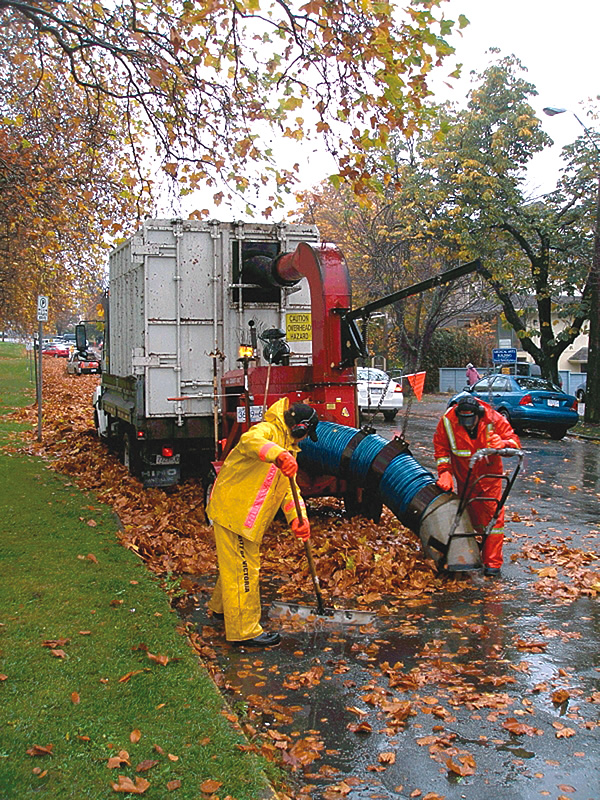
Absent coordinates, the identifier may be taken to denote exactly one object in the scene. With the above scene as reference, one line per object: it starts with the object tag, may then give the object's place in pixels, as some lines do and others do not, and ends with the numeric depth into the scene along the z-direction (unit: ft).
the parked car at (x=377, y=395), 76.02
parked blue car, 66.44
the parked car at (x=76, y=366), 129.22
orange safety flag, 27.04
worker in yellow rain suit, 18.40
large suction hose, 23.45
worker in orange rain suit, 24.38
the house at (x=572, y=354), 163.12
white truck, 33.35
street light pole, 74.49
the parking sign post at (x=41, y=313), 53.36
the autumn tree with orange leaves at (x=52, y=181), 37.11
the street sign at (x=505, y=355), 101.24
